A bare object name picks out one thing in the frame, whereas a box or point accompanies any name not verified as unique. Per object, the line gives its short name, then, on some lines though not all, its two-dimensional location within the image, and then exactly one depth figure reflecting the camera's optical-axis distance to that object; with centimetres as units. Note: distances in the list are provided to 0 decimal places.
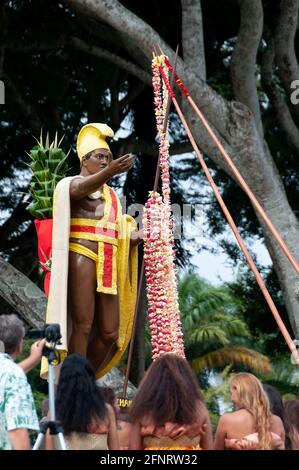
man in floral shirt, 808
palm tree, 3143
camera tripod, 784
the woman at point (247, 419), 879
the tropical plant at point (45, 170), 1267
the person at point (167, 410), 822
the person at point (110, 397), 921
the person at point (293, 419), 962
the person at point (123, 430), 970
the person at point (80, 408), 829
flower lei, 1188
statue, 1143
